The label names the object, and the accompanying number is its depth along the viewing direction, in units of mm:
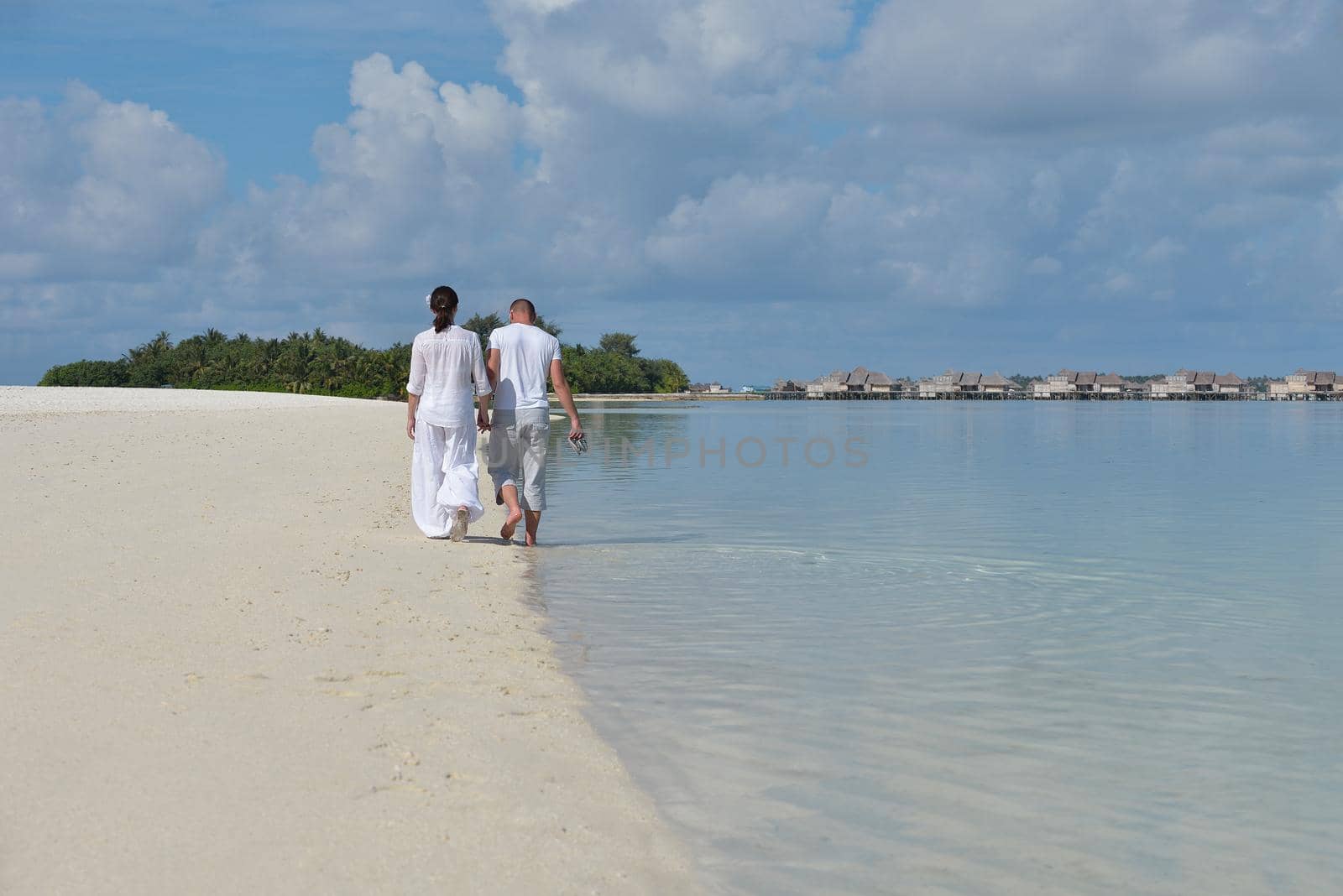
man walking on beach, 9695
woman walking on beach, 9539
